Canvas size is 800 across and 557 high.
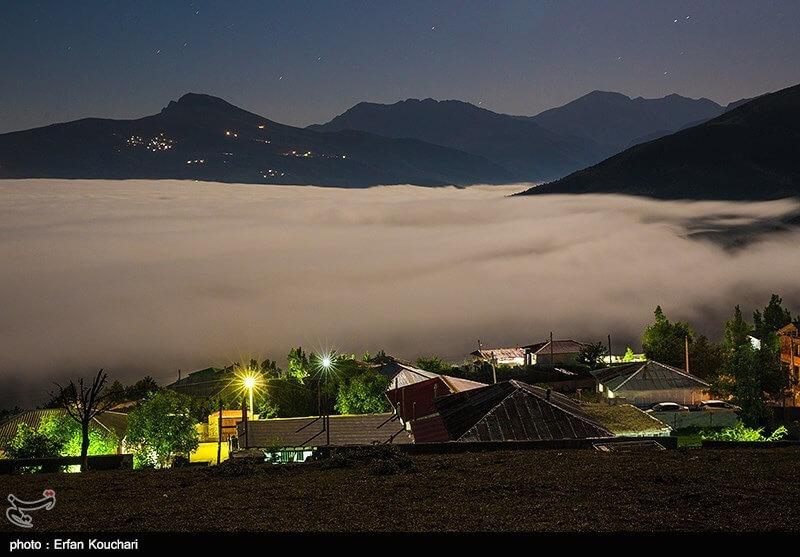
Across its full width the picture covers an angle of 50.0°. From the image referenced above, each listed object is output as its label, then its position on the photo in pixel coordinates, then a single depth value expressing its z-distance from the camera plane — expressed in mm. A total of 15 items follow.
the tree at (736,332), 89062
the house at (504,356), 111500
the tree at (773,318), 91500
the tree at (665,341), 89144
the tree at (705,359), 83375
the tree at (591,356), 97875
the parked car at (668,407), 59088
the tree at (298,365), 85206
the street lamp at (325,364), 72375
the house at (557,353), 108812
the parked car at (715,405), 58094
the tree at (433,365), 82931
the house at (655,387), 65812
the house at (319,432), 45188
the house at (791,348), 70438
